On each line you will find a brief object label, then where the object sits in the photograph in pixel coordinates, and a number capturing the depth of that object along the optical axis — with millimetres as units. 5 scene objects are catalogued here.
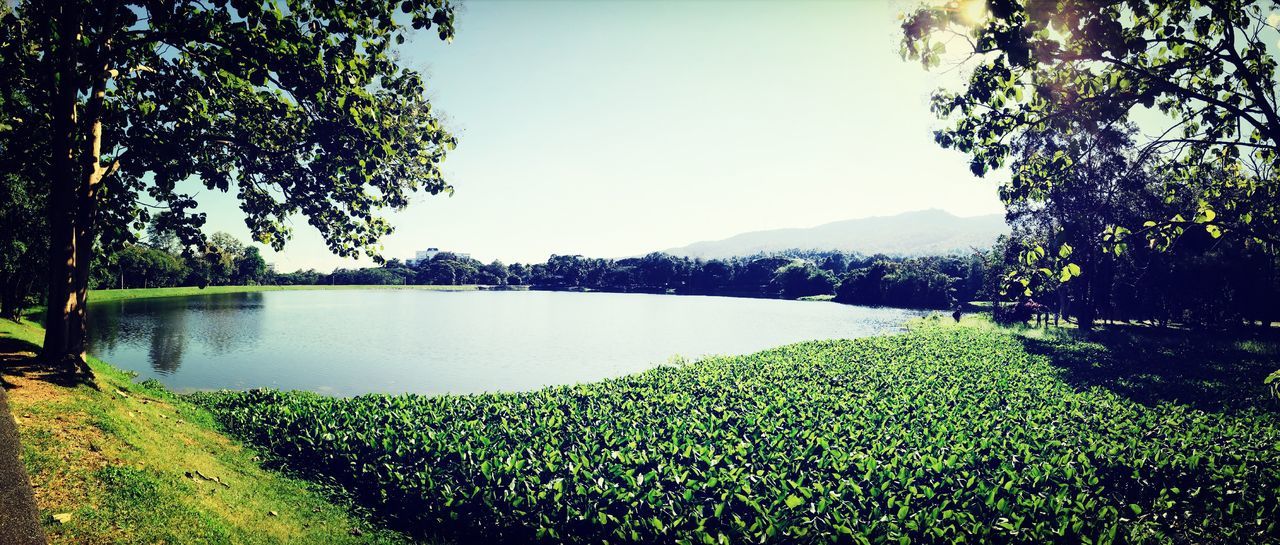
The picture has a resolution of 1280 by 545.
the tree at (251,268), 112000
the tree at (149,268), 77038
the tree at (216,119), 7285
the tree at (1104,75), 5609
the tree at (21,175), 8258
